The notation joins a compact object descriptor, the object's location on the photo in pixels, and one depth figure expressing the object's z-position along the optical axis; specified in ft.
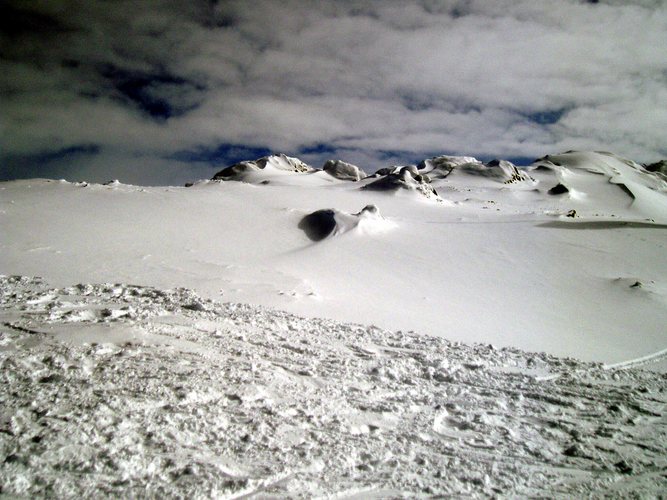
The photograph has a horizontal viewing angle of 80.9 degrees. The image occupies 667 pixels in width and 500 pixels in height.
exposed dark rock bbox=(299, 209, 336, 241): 29.17
